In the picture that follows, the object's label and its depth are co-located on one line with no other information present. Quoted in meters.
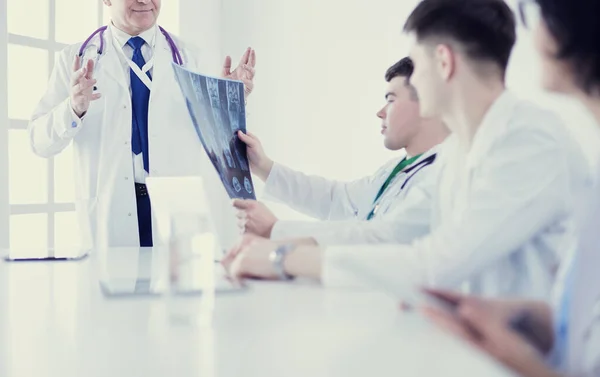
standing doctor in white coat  2.60
